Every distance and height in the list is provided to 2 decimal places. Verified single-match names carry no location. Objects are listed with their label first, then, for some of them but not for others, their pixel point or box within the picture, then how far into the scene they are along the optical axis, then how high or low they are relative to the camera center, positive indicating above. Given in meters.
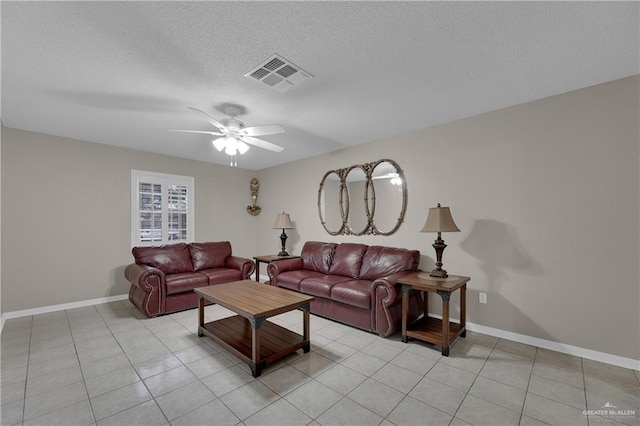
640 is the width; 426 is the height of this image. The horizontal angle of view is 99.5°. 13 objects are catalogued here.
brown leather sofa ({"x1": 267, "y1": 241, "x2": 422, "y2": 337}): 3.01 -0.90
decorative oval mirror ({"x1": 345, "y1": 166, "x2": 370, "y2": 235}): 4.29 +0.23
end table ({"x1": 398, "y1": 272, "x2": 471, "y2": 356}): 2.62 -1.05
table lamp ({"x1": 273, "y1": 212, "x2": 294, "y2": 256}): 5.04 -0.17
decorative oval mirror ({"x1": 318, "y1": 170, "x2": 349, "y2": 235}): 4.60 +0.21
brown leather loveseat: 3.58 -0.90
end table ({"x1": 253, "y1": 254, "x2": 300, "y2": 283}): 4.74 -0.79
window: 4.68 +0.10
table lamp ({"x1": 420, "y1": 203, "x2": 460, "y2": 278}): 2.93 -0.13
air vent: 2.13 +1.19
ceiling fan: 2.79 +0.88
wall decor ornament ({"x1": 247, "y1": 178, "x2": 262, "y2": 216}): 6.20 +0.38
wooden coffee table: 2.32 -1.19
